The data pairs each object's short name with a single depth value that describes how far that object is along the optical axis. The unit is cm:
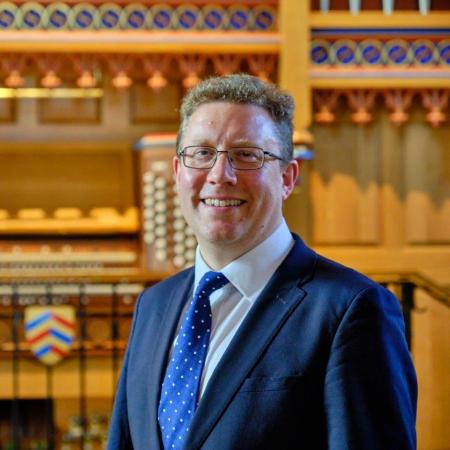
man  179
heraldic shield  444
